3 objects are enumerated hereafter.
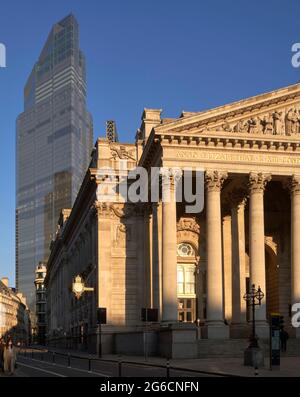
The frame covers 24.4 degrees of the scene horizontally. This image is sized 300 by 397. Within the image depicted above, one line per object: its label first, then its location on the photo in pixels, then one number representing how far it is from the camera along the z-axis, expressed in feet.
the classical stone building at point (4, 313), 615.16
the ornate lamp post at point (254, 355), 113.31
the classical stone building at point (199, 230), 162.61
